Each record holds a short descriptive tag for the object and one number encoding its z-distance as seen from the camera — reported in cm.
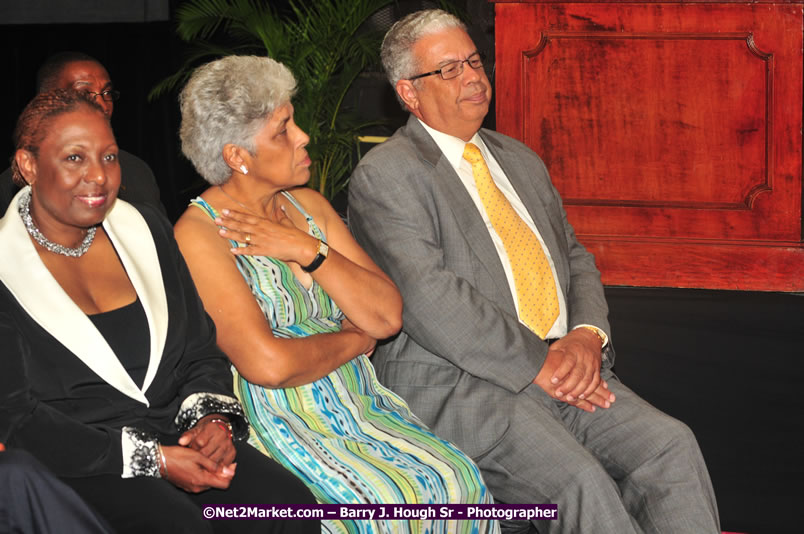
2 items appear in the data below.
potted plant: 542
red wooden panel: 513
